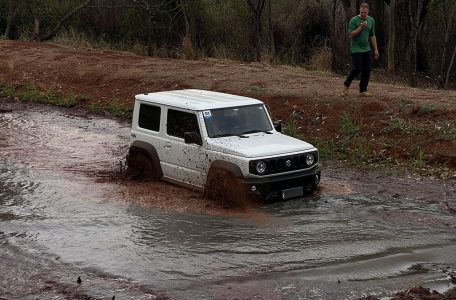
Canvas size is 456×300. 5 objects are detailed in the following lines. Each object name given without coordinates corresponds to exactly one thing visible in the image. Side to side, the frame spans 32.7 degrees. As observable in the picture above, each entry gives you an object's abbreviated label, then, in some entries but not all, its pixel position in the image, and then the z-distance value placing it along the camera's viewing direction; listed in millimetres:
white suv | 11031
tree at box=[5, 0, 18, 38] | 35000
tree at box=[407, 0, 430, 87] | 28906
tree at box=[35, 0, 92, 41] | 34375
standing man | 15906
